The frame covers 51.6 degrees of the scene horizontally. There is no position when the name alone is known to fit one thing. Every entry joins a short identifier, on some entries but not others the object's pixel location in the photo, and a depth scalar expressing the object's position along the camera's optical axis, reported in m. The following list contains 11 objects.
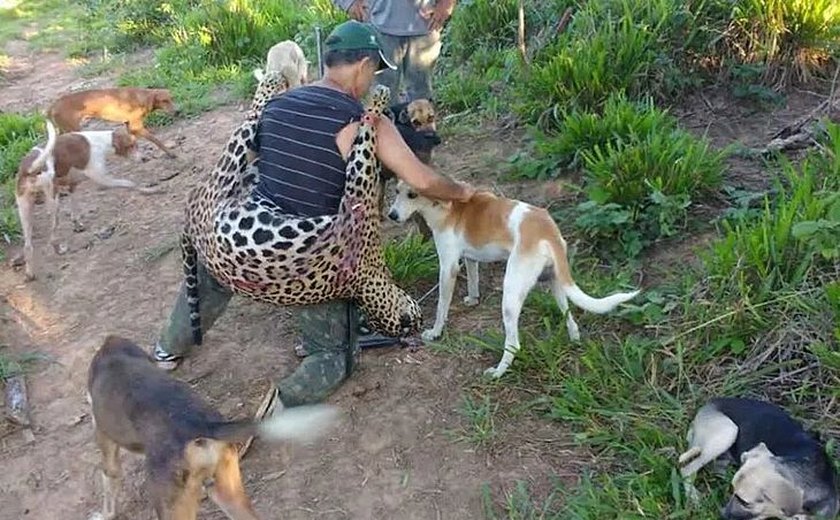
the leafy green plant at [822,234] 3.61
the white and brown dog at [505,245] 3.91
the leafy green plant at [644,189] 4.68
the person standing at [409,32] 5.60
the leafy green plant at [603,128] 5.25
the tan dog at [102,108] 7.23
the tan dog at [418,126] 4.98
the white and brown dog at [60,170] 5.71
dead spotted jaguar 3.56
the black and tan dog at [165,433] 2.88
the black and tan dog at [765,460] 2.87
